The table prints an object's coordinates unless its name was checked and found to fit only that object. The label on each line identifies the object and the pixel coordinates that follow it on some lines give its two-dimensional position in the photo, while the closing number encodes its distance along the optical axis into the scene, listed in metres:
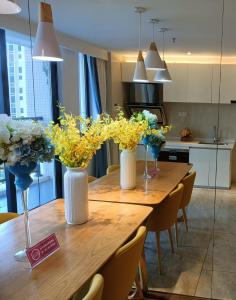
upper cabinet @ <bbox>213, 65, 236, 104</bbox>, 3.93
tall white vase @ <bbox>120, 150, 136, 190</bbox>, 2.71
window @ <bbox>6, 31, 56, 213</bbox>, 3.30
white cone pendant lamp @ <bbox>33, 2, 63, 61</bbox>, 1.85
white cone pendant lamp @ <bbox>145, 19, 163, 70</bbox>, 3.07
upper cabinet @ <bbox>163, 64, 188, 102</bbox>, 3.98
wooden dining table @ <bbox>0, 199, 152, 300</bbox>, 1.25
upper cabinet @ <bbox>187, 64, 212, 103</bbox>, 3.88
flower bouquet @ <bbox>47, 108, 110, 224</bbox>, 1.79
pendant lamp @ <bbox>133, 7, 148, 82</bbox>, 3.25
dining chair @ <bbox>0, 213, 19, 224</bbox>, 2.22
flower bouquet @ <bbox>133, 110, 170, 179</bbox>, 2.96
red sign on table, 1.43
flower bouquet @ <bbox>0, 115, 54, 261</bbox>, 1.36
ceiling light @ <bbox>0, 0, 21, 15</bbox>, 1.41
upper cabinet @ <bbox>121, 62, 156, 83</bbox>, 4.08
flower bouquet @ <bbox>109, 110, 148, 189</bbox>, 2.52
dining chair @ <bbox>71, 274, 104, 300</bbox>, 1.19
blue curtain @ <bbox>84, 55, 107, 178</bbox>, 4.61
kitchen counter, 4.05
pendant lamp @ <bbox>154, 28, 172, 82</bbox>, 3.71
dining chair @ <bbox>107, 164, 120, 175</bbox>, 3.75
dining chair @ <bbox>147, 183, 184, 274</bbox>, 2.71
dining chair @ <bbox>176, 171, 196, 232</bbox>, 3.17
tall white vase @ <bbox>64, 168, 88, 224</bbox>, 1.86
